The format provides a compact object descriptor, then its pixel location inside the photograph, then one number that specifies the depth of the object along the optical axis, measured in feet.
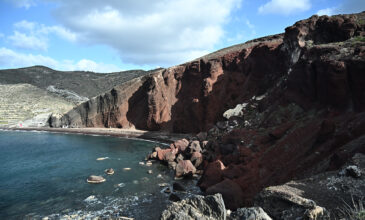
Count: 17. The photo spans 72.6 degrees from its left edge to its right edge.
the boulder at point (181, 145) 123.65
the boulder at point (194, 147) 114.01
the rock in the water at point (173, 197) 72.43
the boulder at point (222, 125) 126.88
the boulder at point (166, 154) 116.78
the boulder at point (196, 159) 104.25
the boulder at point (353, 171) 32.92
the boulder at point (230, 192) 62.18
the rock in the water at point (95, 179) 91.36
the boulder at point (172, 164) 109.02
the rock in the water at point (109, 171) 101.91
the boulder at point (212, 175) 77.82
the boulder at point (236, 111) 130.52
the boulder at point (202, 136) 135.10
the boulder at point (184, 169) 95.25
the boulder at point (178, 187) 81.49
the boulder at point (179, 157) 113.70
